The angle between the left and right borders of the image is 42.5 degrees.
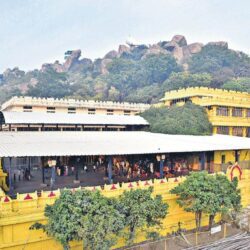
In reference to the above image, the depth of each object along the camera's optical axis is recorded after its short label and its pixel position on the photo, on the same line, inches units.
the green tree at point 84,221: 542.9
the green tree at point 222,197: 735.1
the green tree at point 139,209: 616.1
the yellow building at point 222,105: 1469.0
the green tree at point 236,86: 2256.4
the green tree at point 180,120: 1346.0
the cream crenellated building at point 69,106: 1513.3
